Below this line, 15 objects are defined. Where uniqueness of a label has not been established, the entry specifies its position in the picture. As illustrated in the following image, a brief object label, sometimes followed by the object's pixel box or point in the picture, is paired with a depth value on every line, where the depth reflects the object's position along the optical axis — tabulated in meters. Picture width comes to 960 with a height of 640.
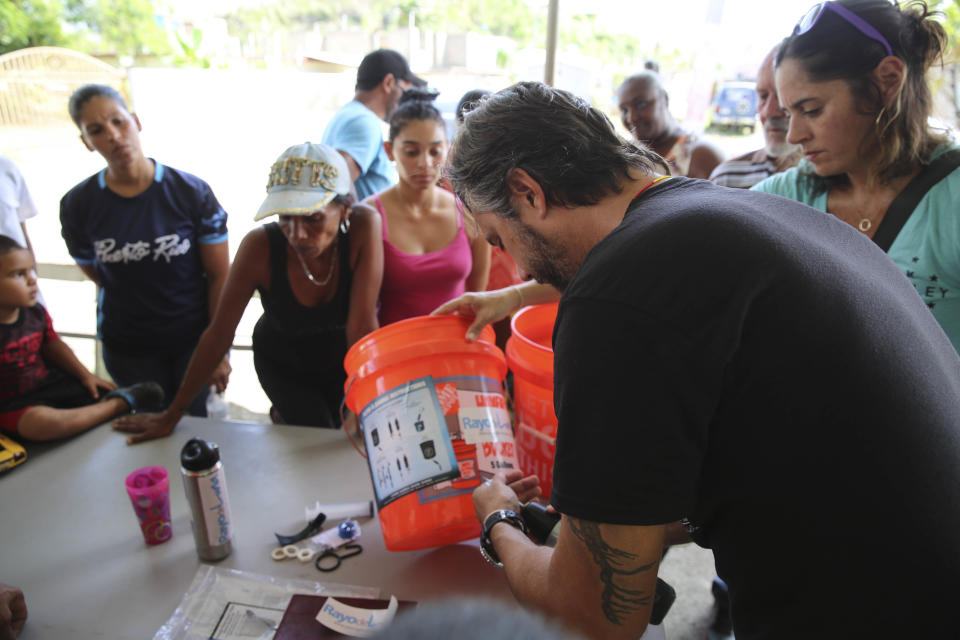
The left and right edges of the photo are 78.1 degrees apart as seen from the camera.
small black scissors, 1.15
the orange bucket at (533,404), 1.21
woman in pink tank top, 2.08
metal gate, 6.74
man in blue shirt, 2.62
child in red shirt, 1.61
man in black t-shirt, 0.65
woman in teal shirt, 1.32
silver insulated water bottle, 1.11
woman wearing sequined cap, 1.71
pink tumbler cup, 1.18
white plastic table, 1.09
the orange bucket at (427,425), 1.08
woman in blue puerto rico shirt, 2.16
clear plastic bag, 1.01
